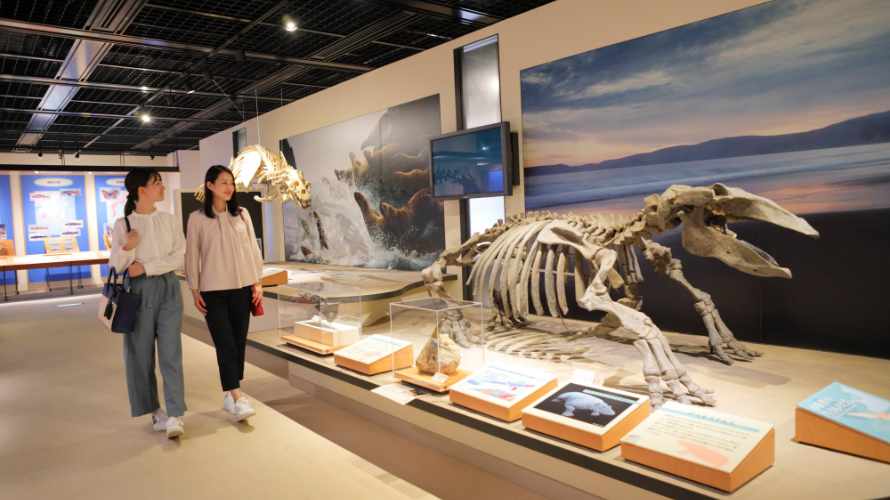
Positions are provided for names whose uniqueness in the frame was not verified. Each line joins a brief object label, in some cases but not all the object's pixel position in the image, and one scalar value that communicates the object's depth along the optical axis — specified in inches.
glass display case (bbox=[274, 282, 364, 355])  184.1
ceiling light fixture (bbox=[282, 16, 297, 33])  295.5
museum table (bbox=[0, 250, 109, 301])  494.9
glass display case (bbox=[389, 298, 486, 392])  141.7
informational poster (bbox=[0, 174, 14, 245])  606.5
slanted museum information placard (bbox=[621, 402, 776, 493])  86.4
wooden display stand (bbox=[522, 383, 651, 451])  102.2
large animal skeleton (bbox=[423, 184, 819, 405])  126.7
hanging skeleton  320.2
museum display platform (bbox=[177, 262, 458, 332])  205.6
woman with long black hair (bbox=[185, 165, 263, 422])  149.4
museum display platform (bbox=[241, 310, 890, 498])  89.9
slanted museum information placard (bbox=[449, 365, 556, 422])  119.2
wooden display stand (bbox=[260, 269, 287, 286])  291.9
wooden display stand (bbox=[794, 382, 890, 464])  95.1
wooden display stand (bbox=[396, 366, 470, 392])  136.7
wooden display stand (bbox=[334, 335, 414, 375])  156.6
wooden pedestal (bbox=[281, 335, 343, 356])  182.1
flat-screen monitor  247.1
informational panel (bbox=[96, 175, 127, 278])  670.5
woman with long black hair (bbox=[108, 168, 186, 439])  143.0
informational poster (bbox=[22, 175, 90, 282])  625.3
